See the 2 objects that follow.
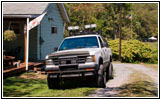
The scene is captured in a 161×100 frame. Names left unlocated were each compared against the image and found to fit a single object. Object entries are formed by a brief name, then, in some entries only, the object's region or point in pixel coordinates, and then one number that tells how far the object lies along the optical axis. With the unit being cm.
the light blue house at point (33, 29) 1419
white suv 809
